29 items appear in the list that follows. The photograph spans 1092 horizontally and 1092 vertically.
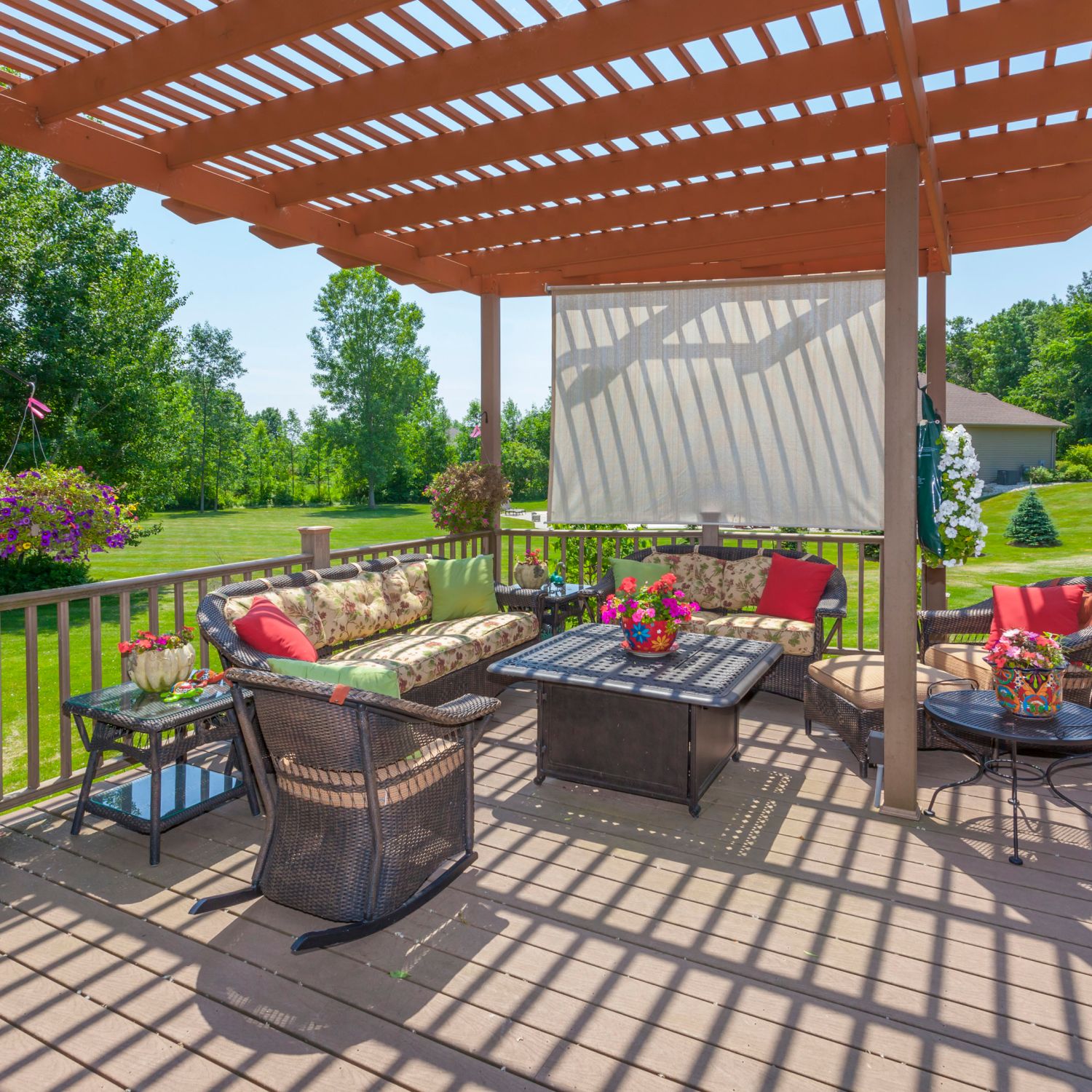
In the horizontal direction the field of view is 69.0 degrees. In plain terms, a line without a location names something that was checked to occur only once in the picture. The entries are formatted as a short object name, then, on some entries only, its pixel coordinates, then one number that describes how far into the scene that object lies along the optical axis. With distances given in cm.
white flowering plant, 491
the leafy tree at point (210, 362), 2955
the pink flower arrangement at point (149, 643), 327
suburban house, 2259
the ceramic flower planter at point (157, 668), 323
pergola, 280
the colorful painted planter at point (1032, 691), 307
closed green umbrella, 393
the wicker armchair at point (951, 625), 459
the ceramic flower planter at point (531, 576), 580
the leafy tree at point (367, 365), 2895
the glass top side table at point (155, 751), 299
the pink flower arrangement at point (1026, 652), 308
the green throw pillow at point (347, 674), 275
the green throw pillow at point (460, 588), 536
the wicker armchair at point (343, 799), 236
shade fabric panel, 614
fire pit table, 340
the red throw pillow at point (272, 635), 368
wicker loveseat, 495
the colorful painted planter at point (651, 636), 390
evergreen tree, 1524
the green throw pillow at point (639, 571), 568
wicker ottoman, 380
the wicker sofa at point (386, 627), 390
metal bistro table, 293
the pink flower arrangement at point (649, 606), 390
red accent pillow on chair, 440
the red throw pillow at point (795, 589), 530
